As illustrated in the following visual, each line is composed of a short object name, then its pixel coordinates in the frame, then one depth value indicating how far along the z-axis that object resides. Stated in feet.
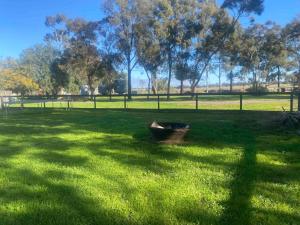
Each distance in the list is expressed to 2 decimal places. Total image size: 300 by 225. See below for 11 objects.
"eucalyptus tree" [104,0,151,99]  93.32
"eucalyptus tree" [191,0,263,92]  84.44
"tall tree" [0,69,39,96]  153.24
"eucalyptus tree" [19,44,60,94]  167.45
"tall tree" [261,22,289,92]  108.18
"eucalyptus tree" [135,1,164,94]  91.22
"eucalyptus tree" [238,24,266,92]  100.32
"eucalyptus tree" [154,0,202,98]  88.06
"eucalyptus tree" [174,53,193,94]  95.17
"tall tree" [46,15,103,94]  102.13
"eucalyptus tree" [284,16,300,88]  102.35
